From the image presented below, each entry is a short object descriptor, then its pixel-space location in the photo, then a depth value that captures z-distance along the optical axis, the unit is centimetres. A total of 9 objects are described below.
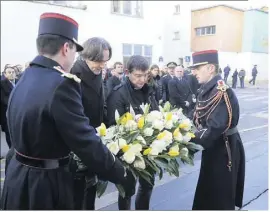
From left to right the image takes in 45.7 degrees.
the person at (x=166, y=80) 775
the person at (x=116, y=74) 718
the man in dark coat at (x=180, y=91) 732
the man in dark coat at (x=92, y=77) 262
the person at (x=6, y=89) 606
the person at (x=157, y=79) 714
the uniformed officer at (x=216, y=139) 282
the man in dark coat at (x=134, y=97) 303
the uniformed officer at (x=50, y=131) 176
